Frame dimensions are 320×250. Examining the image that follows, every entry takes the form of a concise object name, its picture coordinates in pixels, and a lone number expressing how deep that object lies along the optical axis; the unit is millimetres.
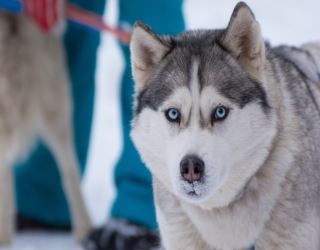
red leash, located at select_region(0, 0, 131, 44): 7241
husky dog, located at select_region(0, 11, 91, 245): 7305
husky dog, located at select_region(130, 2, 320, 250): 4160
